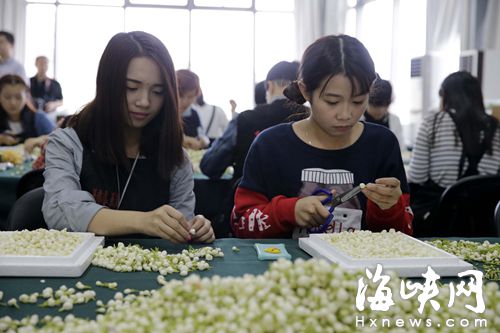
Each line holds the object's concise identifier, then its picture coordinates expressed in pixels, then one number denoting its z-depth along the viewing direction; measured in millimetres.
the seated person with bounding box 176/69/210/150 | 4484
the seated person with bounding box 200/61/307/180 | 2992
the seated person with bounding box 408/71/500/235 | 3318
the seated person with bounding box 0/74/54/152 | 4312
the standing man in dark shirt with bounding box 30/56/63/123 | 8094
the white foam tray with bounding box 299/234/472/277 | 1200
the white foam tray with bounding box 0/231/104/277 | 1165
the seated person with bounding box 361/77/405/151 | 4391
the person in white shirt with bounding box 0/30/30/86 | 6973
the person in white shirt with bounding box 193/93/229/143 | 5918
